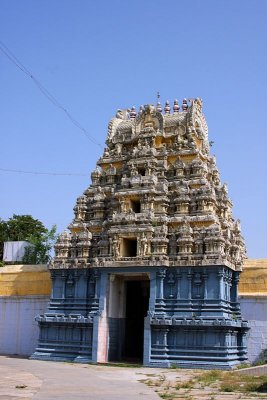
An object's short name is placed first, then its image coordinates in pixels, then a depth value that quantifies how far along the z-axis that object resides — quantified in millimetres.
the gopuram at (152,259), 23922
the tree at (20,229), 51312
